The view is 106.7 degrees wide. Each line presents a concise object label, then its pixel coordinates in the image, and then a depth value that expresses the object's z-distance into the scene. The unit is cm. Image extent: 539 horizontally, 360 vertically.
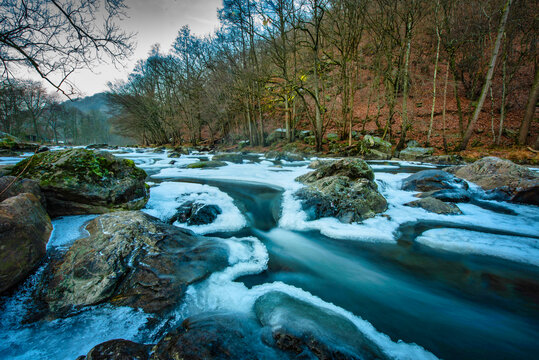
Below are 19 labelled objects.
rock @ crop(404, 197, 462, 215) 402
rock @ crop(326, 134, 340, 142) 1419
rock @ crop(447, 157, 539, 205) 441
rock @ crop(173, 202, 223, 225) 374
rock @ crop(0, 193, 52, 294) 183
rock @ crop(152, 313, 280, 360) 137
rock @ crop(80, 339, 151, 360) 130
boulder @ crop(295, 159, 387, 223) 394
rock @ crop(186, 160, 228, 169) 925
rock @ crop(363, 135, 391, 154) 1177
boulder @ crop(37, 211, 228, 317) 191
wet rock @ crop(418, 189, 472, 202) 467
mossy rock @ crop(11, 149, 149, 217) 316
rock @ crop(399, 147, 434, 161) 1058
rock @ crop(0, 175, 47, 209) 269
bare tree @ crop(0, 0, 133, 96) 353
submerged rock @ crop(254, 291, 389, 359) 152
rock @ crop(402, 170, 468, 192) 503
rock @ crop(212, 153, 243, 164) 1160
